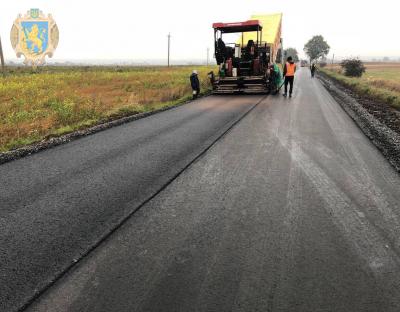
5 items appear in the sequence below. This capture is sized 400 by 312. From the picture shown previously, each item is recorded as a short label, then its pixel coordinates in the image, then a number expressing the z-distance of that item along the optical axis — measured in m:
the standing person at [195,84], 16.80
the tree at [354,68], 43.03
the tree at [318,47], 132.88
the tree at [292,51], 135.70
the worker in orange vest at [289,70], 14.97
